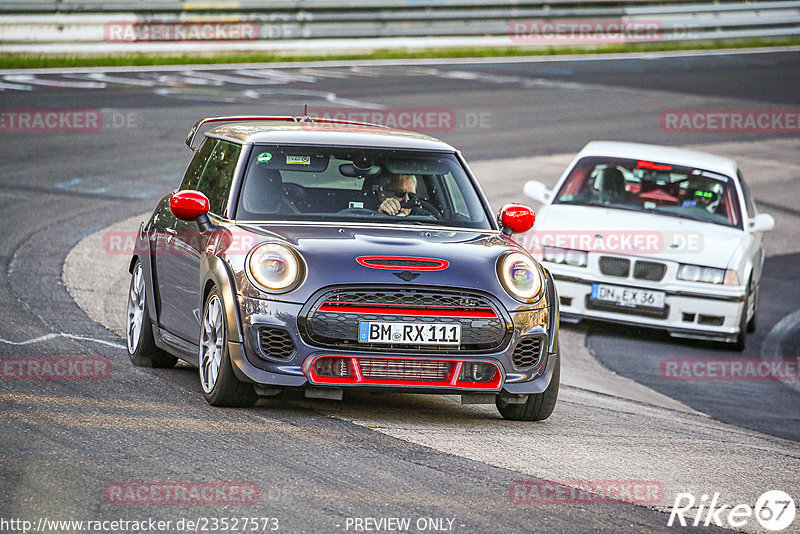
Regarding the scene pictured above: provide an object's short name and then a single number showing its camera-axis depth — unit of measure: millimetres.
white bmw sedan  25250
